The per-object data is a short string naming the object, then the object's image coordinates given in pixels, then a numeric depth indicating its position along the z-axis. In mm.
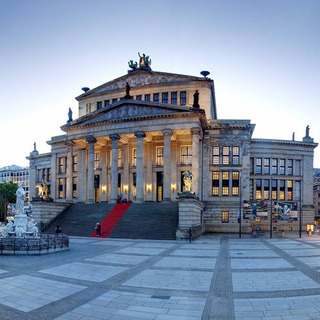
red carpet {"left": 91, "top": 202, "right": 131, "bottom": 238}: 41909
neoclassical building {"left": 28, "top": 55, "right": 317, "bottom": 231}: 52406
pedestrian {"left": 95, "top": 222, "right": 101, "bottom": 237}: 40781
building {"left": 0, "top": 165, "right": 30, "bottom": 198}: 182875
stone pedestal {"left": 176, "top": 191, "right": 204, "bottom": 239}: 38031
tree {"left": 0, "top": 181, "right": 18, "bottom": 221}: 100538
